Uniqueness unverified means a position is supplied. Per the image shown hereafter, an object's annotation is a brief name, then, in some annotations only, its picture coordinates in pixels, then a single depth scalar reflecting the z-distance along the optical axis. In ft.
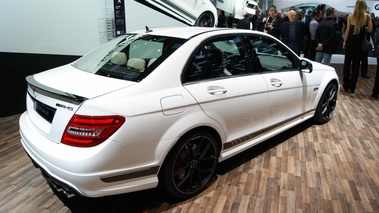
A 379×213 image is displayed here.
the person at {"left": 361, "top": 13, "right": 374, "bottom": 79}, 24.94
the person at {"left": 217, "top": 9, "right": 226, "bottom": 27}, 26.89
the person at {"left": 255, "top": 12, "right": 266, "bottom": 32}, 29.24
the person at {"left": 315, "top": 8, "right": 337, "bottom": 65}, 19.12
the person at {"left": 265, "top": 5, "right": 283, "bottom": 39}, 24.95
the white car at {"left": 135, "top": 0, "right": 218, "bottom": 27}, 19.32
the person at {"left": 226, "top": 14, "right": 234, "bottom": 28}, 28.29
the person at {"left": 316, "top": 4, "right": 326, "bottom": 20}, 21.36
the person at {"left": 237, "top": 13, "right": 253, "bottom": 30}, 25.49
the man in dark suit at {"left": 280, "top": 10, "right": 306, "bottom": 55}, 21.07
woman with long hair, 17.31
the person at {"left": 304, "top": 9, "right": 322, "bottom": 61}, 21.77
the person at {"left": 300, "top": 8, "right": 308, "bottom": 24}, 29.42
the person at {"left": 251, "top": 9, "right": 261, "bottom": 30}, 30.47
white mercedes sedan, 6.34
